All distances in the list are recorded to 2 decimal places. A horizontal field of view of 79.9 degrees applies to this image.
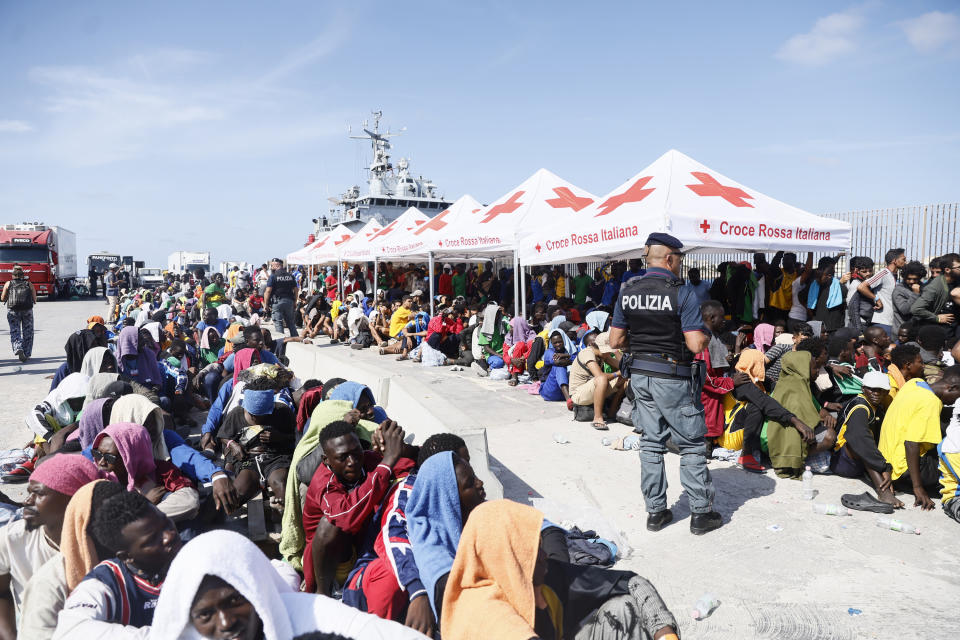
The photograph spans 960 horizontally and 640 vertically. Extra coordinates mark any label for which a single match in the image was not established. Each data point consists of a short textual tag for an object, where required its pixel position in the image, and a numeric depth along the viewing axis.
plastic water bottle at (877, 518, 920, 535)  3.67
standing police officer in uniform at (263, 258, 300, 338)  12.30
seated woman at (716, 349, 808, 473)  4.71
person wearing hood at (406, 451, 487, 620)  2.51
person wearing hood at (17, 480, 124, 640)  2.17
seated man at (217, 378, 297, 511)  4.02
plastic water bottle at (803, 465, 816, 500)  4.27
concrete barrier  3.88
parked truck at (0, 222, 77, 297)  26.56
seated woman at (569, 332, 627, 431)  6.23
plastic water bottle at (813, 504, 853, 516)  3.96
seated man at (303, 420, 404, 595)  2.91
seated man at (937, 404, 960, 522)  3.88
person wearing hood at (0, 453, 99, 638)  2.53
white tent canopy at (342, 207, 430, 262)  14.38
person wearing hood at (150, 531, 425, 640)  1.71
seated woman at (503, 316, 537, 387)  8.77
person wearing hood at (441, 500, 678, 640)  2.10
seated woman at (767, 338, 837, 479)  4.63
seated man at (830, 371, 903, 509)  4.21
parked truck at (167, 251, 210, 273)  57.75
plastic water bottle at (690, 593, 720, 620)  2.87
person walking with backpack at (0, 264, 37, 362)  10.62
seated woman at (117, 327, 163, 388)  6.25
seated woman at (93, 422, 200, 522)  3.42
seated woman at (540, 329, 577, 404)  7.31
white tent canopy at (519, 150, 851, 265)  6.16
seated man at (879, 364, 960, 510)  4.01
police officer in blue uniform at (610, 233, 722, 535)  3.72
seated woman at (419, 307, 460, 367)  10.63
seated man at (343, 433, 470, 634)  2.43
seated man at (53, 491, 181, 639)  2.09
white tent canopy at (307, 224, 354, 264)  18.17
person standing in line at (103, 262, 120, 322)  17.61
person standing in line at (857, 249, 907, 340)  6.62
